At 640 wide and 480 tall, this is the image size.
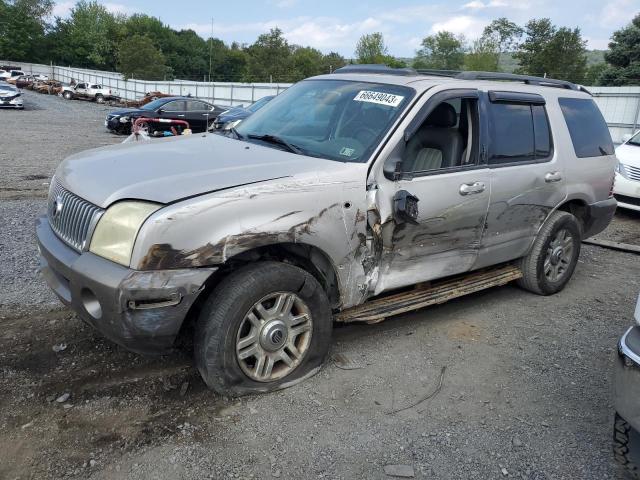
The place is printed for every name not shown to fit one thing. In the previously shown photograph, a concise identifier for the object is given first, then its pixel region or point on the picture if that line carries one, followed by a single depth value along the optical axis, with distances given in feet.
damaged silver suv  9.38
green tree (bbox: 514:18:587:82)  137.59
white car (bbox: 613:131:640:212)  29.01
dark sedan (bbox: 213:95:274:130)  50.99
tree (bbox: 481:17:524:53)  236.43
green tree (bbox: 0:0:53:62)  272.10
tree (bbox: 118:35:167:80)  180.55
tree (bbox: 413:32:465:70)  295.07
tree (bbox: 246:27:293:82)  171.83
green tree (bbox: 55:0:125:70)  295.28
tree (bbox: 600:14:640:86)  92.27
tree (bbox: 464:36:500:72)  229.86
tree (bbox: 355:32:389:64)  278.67
